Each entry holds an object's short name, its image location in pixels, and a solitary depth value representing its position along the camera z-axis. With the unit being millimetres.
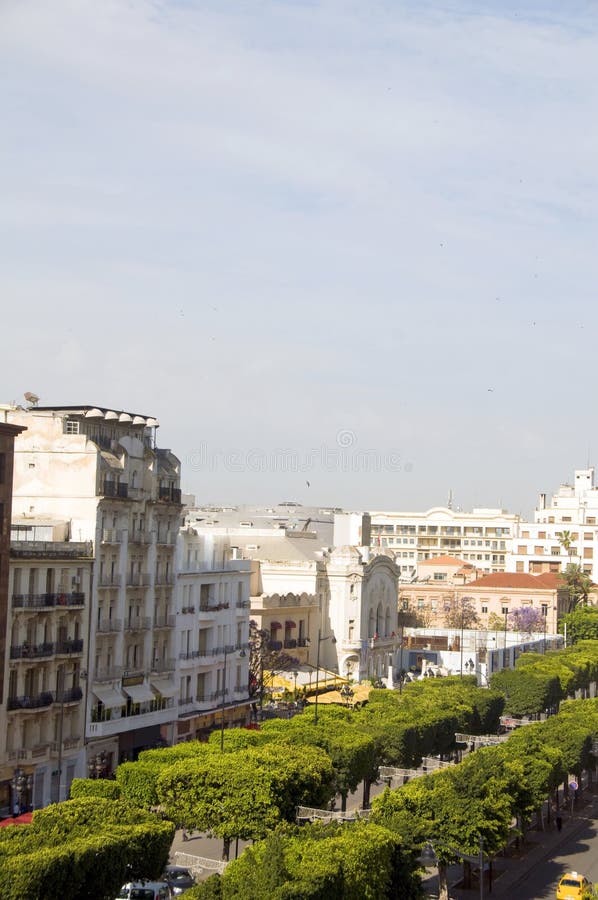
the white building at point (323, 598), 121125
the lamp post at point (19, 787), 64938
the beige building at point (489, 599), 176375
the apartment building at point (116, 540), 76062
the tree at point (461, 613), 171500
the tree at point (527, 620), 173875
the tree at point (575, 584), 183875
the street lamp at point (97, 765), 73250
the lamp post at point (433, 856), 55972
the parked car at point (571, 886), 56375
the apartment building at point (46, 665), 67625
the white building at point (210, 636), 87250
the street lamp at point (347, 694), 99075
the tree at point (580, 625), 170250
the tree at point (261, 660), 103688
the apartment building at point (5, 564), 66188
